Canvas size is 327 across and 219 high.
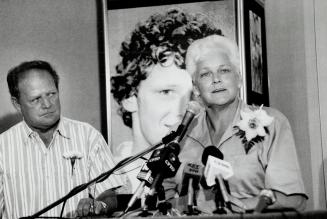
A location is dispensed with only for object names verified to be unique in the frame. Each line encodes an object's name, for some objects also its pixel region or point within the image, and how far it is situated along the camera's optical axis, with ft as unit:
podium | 5.92
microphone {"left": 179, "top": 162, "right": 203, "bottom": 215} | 6.91
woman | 8.45
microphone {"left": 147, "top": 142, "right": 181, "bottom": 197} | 7.30
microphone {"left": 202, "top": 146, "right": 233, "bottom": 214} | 6.52
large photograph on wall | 11.16
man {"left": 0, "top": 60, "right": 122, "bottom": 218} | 10.73
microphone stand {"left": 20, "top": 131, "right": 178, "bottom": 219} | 7.55
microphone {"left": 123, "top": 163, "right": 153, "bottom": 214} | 7.37
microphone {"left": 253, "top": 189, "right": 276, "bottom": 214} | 6.12
